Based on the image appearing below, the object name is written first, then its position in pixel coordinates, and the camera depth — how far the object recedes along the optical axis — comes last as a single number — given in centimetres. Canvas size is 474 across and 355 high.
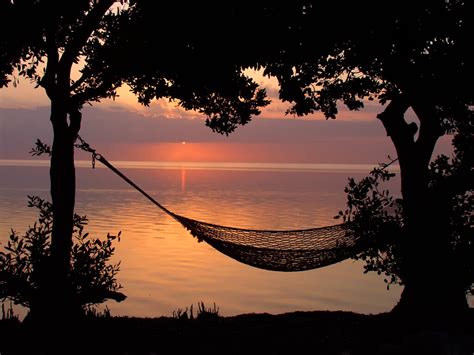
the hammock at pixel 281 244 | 987
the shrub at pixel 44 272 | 936
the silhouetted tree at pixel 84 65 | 845
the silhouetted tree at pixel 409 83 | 797
